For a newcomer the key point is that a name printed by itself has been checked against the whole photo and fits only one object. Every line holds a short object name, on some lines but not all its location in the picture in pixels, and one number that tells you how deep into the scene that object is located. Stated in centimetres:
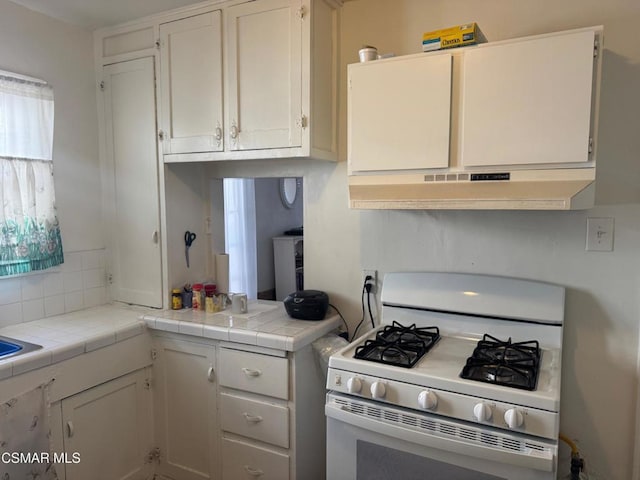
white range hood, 148
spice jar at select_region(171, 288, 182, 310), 241
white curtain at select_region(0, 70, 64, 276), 212
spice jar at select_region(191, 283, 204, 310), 240
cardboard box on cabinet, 167
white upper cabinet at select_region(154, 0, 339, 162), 199
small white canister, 182
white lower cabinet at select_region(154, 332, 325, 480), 195
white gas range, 135
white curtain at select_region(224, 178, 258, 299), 354
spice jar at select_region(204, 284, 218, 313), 234
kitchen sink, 182
